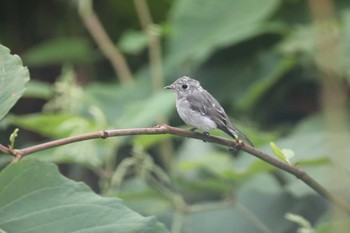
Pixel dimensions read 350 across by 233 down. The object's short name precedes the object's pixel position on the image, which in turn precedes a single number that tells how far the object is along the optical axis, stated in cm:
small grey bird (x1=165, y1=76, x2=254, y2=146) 428
